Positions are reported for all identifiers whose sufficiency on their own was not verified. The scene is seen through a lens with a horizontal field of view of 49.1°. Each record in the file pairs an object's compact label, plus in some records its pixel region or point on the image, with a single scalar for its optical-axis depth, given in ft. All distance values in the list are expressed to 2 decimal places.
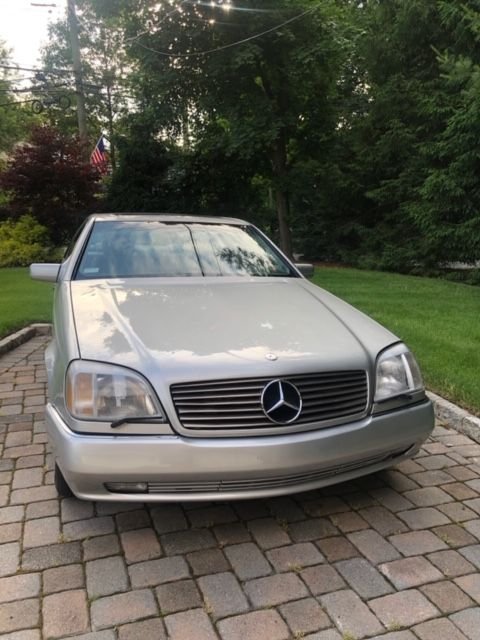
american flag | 57.21
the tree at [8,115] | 85.35
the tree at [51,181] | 52.16
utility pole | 65.21
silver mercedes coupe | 7.47
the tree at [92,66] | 94.99
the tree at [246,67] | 43.11
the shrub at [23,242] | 49.75
